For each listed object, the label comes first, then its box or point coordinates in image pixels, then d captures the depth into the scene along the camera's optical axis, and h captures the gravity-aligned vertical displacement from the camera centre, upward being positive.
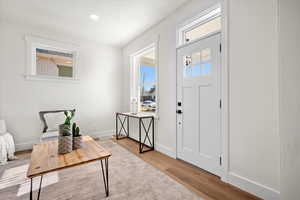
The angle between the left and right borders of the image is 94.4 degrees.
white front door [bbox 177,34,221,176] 1.94 -0.08
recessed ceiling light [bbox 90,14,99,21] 2.63 +1.58
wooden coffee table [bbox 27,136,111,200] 1.17 -0.58
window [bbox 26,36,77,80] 3.05 +0.97
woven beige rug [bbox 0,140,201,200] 1.53 -1.07
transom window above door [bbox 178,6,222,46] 2.01 +1.18
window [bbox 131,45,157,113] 3.29 +0.47
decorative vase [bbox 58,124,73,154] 1.48 -0.44
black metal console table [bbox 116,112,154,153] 2.94 -0.78
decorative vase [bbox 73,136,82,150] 1.62 -0.50
